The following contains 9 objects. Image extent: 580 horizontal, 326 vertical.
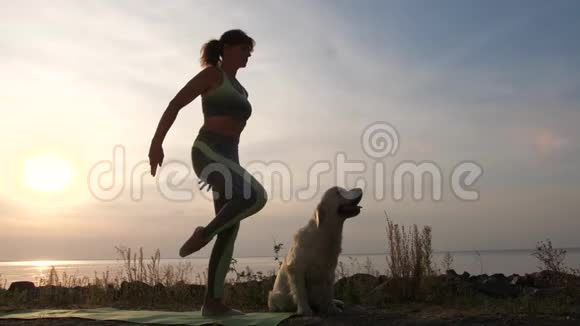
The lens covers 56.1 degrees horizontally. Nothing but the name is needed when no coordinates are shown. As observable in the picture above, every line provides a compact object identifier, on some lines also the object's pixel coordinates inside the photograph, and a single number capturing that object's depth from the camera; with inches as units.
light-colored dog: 205.7
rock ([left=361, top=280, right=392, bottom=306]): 258.7
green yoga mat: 182.4
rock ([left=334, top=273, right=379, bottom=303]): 265.3
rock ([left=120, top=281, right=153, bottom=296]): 320.7
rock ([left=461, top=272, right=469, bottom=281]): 418.2
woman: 185.3
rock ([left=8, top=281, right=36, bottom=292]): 408.8
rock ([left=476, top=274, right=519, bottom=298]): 300.8
